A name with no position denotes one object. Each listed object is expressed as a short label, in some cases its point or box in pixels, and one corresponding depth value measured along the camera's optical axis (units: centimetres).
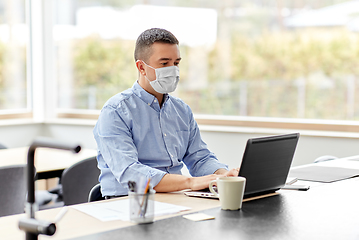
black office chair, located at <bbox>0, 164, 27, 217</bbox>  342
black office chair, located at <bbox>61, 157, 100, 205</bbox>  364
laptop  259
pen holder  237
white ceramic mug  250
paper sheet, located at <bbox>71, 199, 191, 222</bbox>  244
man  283
